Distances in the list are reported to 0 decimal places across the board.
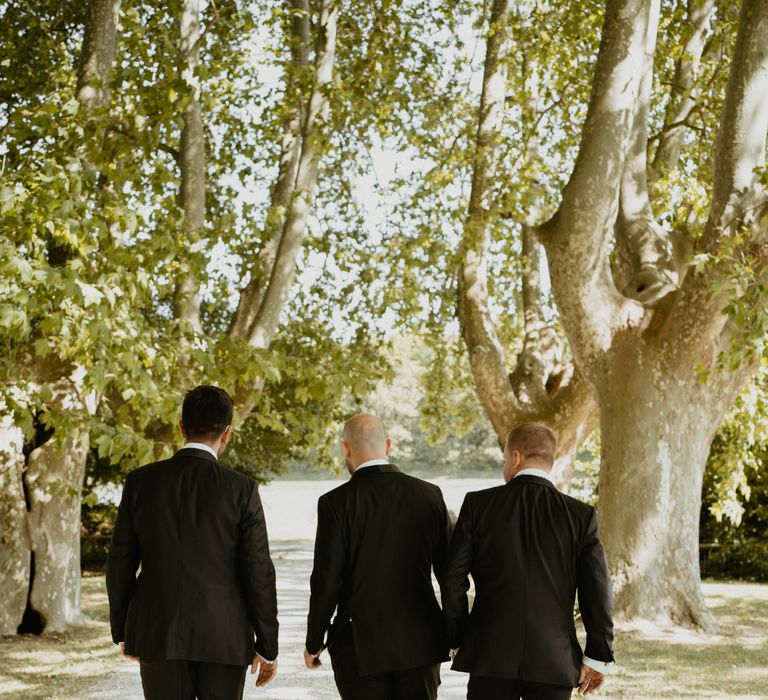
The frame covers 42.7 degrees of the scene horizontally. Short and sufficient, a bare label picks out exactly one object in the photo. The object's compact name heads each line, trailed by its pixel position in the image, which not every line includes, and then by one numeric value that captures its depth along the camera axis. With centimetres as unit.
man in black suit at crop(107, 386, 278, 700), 420
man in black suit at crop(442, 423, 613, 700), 420
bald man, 434
